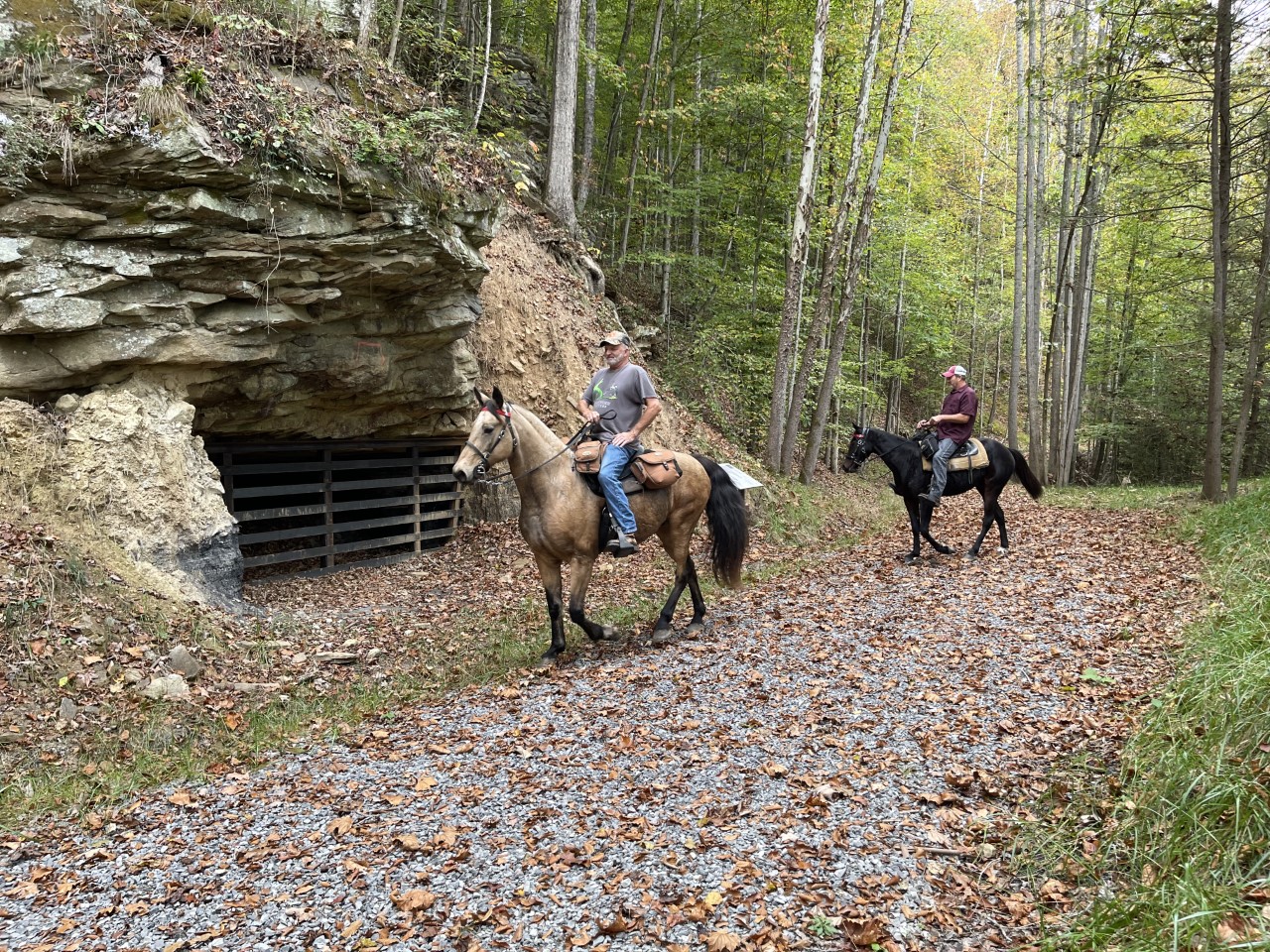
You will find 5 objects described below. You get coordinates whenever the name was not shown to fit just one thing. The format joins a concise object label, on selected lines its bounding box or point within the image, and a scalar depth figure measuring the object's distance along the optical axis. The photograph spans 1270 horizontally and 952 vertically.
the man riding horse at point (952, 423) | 10.13
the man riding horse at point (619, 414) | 7.09
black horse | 10.51
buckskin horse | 6.61
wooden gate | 9.99
